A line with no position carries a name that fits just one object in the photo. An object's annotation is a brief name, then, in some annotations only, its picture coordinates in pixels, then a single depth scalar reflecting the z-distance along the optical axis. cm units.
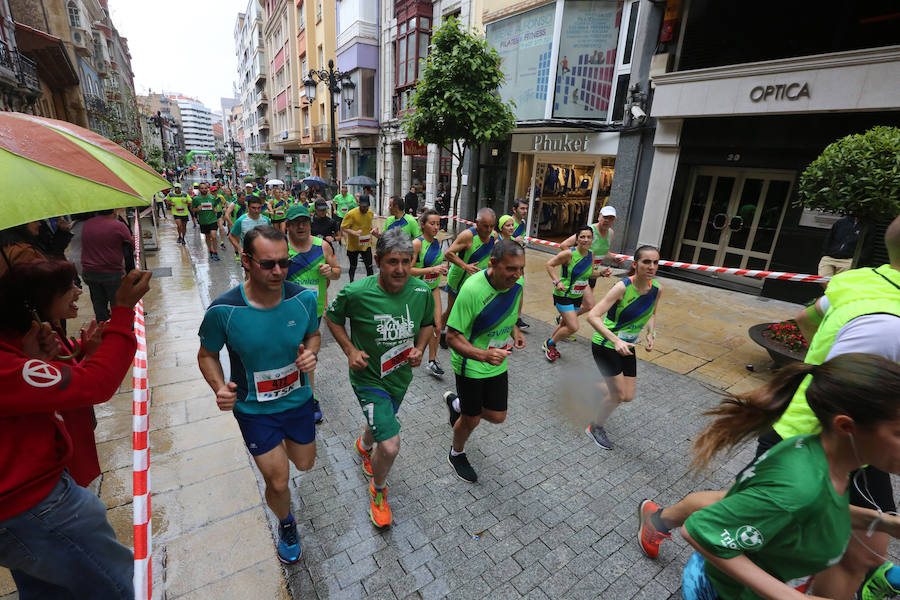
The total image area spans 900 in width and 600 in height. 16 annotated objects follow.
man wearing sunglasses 247
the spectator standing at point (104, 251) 522
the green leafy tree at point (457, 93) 995
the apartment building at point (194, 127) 18648
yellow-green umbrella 142
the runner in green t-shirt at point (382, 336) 293
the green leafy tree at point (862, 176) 451
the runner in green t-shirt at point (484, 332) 312
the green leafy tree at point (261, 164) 4697
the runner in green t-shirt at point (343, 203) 1216
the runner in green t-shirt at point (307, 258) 455
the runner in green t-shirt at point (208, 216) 1202
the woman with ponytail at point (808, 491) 136
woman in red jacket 156
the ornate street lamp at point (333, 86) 1589
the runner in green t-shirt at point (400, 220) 675
